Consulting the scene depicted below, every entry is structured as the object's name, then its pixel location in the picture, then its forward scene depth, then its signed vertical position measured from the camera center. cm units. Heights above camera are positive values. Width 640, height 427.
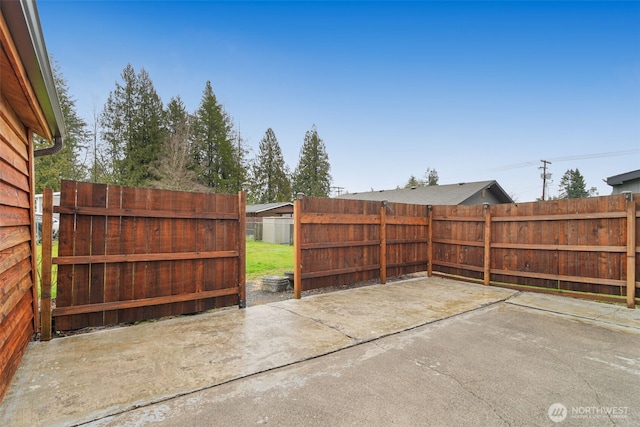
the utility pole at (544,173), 2345 +357
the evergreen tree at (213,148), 2334 +563
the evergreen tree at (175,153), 1539 +403
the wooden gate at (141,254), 299 -45
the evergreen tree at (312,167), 3067 +541
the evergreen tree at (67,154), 1622 +375
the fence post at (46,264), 282 -48
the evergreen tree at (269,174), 2889 +425
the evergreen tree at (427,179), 4075 +552
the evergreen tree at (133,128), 1952 +622
